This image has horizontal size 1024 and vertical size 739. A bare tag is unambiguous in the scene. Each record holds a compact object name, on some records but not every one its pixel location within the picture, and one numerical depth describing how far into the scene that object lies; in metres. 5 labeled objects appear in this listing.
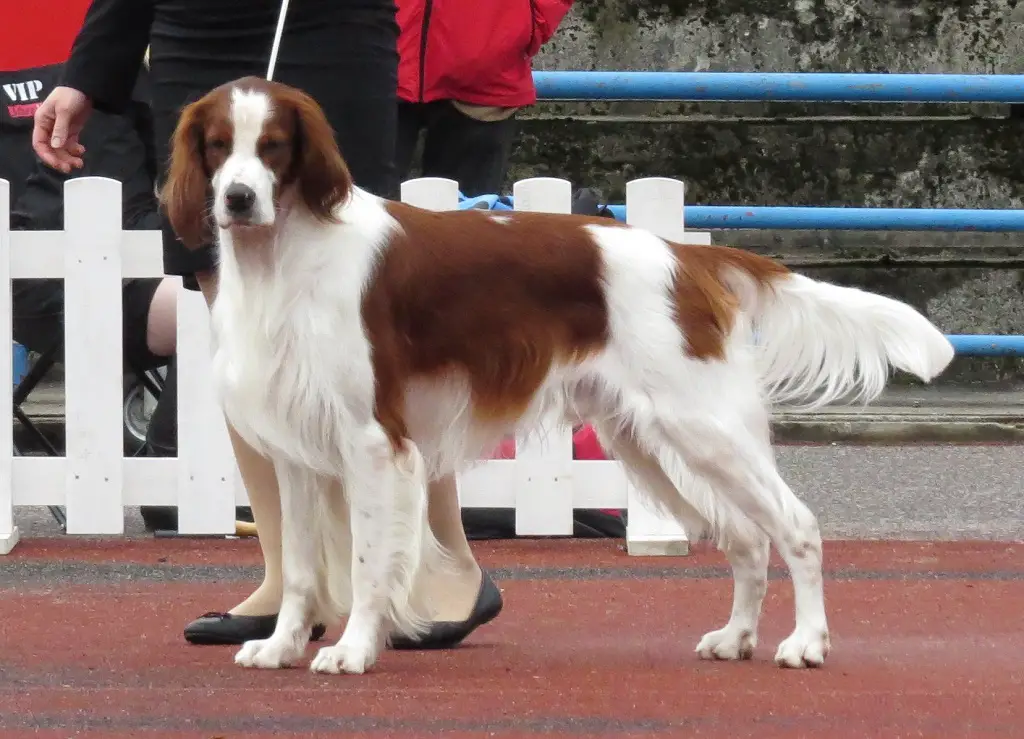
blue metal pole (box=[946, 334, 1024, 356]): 14.39
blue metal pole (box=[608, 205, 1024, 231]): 14.06
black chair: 12.07
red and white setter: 7.20
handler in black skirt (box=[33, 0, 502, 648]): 7.80
